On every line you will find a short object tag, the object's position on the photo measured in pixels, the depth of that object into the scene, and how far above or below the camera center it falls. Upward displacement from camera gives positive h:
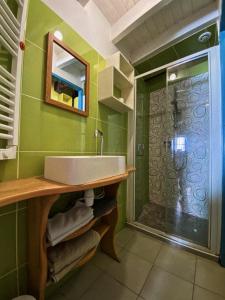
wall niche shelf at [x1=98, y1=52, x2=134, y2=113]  1.30 +0.76
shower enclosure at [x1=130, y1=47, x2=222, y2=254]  1.33 +0.02
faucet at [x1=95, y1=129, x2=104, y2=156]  1.33 +0.18
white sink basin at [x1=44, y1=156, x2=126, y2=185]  0.67 -0.09
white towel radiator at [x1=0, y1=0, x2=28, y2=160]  0.63 +0.39
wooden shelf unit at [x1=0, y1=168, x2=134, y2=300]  0.57 -0.33
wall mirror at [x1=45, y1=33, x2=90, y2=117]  0.93 +0.58
